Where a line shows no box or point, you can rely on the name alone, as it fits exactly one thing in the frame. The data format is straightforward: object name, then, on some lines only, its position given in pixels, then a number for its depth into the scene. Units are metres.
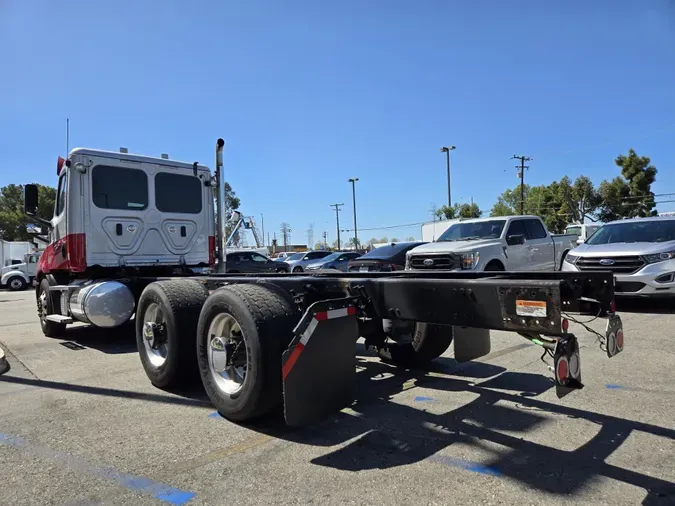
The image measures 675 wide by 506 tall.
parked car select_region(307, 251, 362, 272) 23.59
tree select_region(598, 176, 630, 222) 48.25
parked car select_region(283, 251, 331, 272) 27.94
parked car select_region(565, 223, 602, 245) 27.20
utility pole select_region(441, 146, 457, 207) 51.54
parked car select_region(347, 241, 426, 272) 13.98
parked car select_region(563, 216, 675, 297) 8.84
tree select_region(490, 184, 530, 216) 74.94
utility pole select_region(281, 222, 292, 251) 122.75
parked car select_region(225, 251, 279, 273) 23.38
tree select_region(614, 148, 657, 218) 45.25
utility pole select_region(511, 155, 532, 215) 60.00
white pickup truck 10.87
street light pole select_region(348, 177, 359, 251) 74.06
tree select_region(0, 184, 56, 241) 47.65
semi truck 3.09
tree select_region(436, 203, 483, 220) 61.35
